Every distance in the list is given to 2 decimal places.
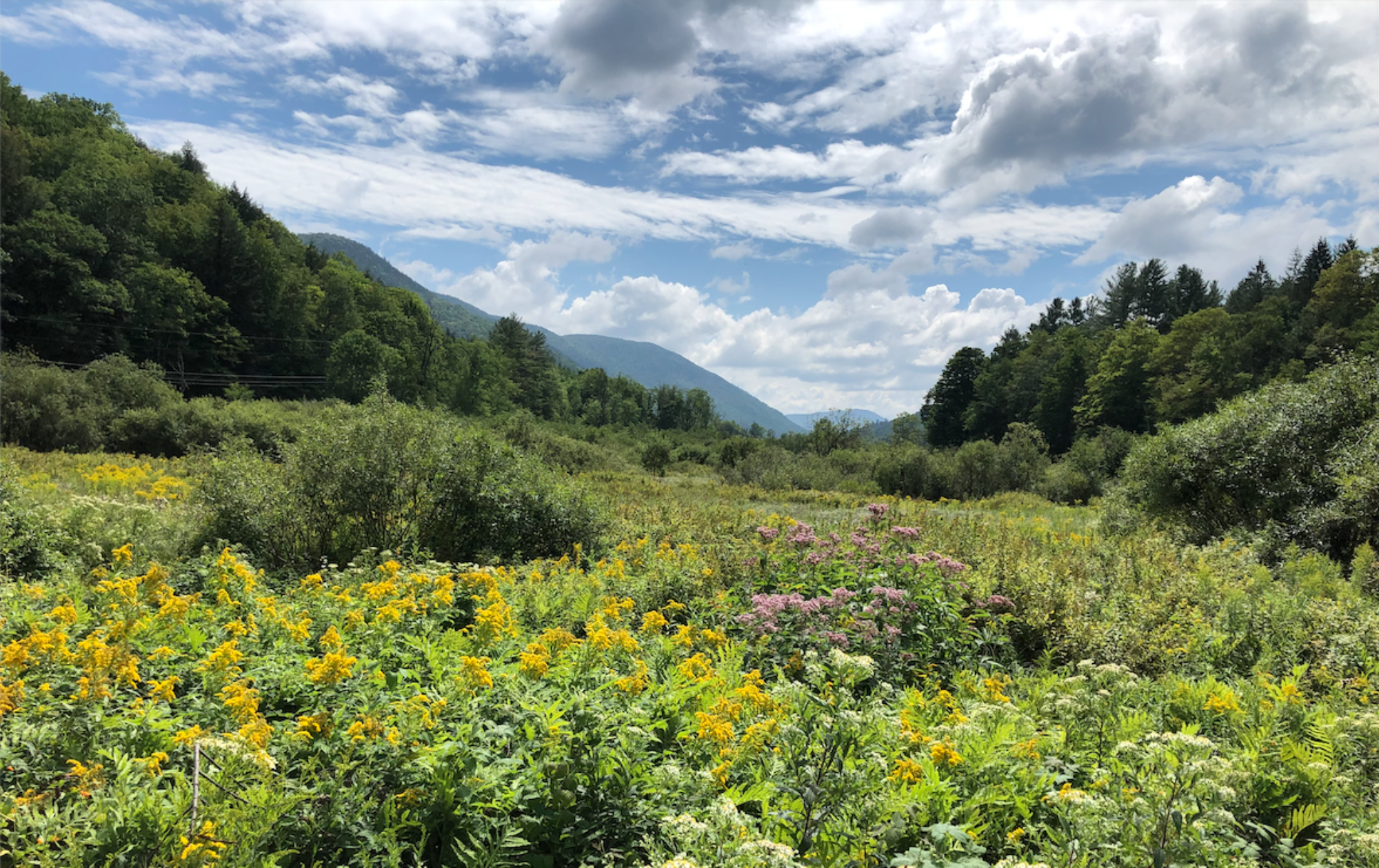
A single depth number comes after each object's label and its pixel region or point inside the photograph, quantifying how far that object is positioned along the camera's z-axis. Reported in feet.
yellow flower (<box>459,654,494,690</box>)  9.87
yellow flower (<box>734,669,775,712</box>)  11.14
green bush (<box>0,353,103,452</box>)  71.97
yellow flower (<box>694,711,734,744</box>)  9.70
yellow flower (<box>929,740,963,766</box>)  9.86
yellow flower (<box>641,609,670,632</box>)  15.46
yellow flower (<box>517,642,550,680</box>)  10.46
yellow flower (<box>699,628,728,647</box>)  16.37
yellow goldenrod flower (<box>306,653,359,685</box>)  10.11
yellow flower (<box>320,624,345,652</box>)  11.63
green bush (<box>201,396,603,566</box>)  30.27
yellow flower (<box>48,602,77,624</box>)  12.09
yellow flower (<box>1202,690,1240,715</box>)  13.09
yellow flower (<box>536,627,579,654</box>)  12.19
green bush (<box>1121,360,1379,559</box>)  32.42
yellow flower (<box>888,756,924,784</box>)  9.37
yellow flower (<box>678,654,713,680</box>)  12.56
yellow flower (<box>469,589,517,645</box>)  13.39
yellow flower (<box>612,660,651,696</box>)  10.48
